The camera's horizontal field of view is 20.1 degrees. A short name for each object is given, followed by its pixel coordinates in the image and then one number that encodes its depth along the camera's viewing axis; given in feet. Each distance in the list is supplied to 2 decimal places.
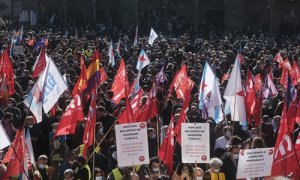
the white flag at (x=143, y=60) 72.95
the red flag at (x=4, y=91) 55.57
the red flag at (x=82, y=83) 50.09
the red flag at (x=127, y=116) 39.22
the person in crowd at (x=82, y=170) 37.93
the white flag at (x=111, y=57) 77.68
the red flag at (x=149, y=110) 46.11
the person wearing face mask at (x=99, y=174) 37.24
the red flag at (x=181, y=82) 58.13
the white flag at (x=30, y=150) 37.24
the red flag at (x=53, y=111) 49.91
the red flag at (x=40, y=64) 59.12
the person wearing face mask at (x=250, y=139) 39.70
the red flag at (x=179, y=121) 42.05
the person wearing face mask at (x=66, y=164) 38.82
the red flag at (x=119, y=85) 54.85
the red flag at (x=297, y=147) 35.78
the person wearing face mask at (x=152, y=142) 42.80
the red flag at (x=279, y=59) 77.49
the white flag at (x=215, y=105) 50.14
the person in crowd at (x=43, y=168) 38.11
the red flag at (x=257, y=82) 62.27
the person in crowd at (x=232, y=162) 37.76
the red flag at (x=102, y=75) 61.98
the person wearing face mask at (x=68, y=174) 35.09
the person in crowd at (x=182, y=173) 37.35
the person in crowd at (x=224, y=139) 43.09
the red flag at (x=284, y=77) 65.21
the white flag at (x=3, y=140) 35.83
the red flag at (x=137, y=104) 46.84
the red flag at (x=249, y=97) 50.98
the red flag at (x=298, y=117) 42.72
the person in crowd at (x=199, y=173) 35.94
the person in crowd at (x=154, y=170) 36.76
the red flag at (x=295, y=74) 65.16
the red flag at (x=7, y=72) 57.11
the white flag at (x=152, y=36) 97.40
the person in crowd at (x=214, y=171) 35.63
